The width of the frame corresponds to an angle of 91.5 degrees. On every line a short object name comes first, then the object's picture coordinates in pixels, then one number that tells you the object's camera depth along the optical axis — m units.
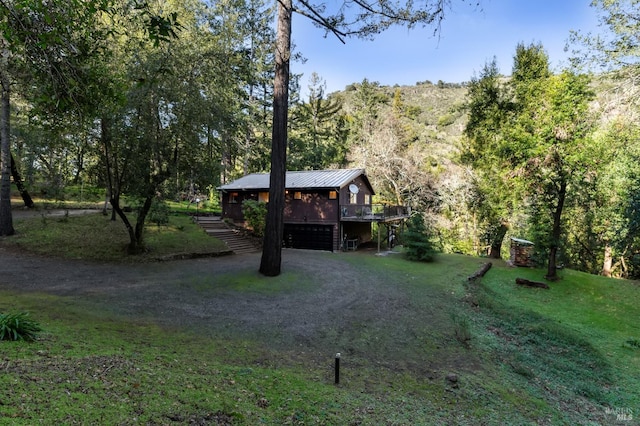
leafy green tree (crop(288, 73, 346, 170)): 36.03
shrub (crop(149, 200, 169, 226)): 14.98
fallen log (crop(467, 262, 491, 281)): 14.88
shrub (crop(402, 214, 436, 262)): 18.28
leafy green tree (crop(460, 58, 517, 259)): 19.03
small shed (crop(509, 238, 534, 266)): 17.72
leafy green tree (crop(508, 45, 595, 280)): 12.98
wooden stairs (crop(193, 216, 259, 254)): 19.83
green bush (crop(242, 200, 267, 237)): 21.72
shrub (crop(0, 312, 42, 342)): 4.27
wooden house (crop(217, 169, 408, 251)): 21.30
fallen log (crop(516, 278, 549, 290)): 13.73
